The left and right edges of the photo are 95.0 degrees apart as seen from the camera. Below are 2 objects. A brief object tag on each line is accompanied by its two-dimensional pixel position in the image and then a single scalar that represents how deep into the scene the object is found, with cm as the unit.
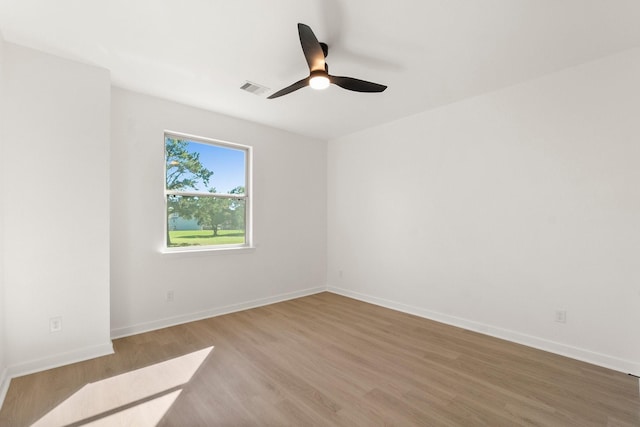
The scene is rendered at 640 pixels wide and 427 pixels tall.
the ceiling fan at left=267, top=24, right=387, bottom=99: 193
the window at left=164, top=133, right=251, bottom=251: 361
